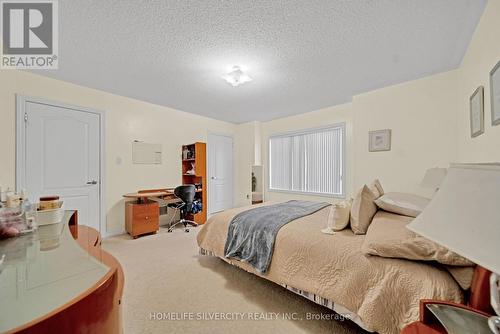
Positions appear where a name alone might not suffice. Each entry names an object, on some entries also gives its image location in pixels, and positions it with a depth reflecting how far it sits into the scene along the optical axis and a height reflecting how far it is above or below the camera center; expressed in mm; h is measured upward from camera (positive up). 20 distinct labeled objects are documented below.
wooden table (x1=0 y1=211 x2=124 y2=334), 532 -390
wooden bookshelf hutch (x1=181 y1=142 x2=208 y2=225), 4352 -65
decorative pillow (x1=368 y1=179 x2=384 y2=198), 2372 -273
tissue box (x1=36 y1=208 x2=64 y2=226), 1298 -331
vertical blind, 4156 +109
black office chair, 3756 -681
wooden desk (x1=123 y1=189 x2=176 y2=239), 3389 -833
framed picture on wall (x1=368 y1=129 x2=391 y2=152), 3166 +410
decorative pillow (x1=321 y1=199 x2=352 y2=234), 1819 -474
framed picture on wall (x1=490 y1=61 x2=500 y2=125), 1368 +510
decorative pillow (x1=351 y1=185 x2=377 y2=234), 1745 -400
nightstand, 806 -643
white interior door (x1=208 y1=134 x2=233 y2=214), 5047 -157
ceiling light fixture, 2557 +1161
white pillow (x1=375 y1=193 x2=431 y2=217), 1880 -368
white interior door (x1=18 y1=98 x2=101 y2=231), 2752 +151
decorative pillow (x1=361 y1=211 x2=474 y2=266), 1095 -488
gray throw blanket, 1930 -691
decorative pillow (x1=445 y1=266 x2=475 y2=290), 1051 -578
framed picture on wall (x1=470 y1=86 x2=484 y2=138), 1725 +488
